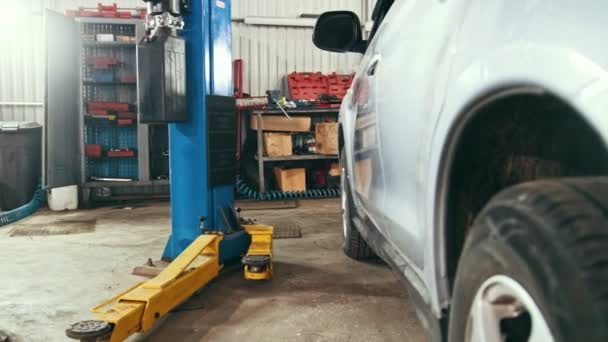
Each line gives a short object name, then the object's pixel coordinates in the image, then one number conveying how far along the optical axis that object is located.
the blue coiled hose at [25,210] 5.47
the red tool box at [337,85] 7.64
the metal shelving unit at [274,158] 6.89
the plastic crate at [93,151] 6.62
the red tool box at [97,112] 6.61
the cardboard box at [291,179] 6.95
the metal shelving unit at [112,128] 6.68
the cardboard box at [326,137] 7.02
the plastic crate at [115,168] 6.89
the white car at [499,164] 0.71
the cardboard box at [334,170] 7.26
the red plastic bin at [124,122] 6.71
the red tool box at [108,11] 6.75
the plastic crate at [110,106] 6.64
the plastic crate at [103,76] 6.71
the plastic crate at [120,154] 6.70
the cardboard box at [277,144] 6.90
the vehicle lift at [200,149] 2.97
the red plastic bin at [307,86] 7.64
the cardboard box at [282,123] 6.92
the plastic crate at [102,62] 6.60
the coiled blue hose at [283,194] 6.91
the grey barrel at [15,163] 6.36
